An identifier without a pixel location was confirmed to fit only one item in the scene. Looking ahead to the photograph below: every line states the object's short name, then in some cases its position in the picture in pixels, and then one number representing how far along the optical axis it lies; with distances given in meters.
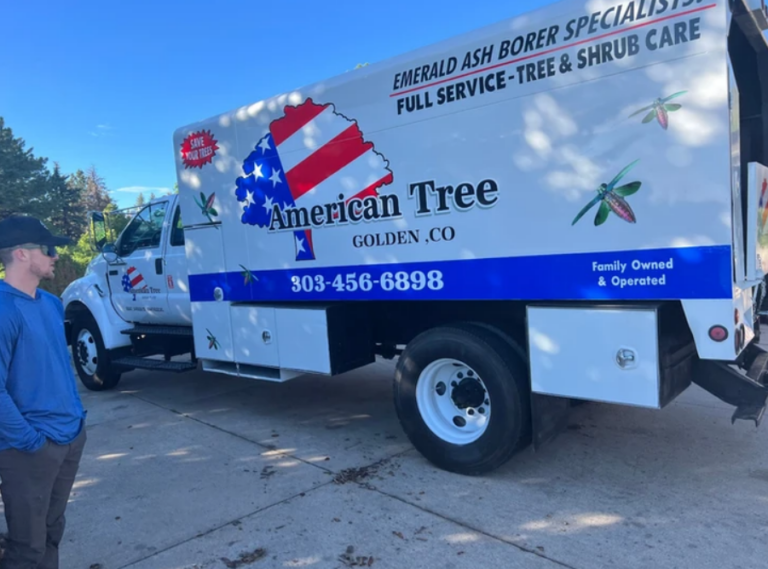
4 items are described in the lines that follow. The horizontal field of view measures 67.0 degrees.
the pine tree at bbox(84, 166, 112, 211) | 75.19
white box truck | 3.36
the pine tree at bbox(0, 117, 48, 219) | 37.62
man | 2.60
